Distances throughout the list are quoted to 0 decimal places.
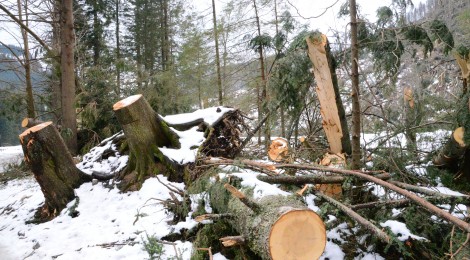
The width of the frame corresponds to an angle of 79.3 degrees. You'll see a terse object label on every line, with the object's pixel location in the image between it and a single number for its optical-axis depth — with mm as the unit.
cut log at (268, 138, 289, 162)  4742
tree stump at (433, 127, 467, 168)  3071
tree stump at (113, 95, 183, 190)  4367
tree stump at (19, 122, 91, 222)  4176
